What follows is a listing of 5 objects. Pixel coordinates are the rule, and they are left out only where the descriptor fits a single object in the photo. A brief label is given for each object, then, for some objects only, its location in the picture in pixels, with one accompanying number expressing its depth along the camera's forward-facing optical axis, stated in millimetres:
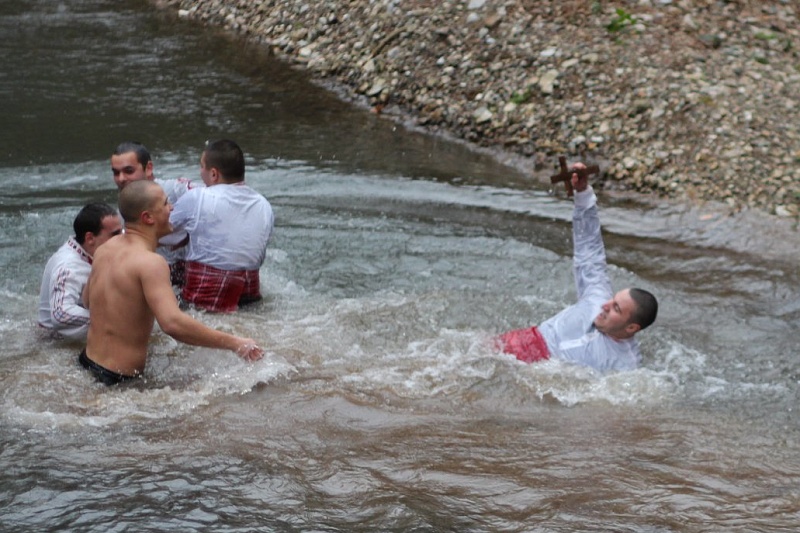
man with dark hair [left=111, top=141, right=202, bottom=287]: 14648
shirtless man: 11812
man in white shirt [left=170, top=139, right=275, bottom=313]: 14891
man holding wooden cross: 13305
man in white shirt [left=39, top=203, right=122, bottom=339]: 13578
